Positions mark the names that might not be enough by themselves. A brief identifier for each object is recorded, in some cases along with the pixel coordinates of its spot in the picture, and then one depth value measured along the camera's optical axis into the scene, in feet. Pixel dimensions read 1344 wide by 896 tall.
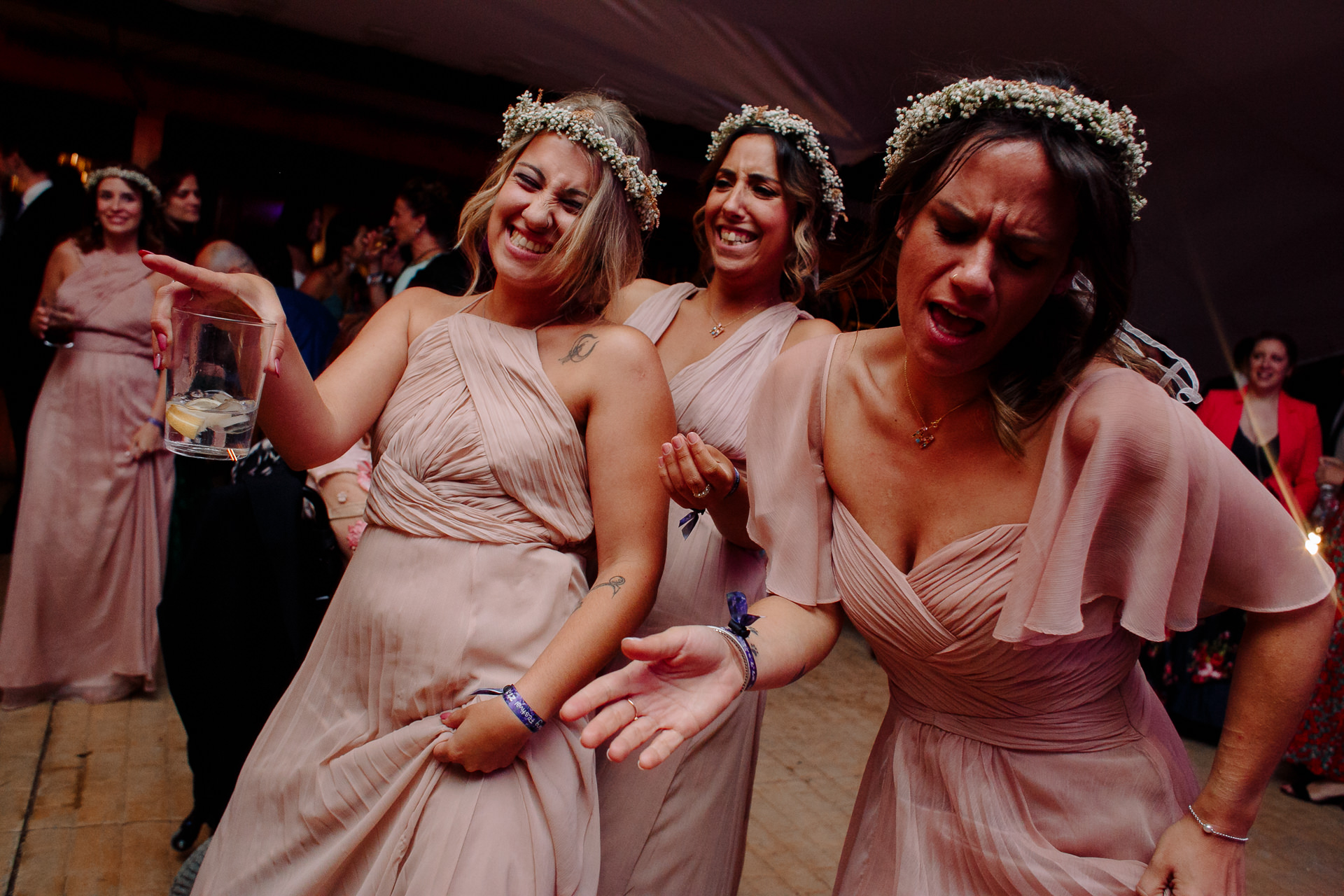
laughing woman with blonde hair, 4.74
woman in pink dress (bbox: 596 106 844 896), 6.04
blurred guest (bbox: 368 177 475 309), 13.74
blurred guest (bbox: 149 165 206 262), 14.66
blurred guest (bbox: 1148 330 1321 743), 15.01
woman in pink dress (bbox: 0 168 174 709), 12.09
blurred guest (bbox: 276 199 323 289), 20.81
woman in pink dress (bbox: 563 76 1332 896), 3.76
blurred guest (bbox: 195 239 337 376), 11.96
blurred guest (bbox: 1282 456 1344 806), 13.29
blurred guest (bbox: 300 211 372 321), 18.26
